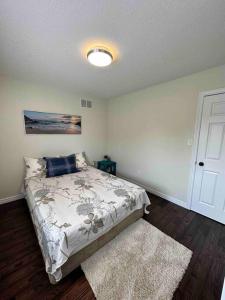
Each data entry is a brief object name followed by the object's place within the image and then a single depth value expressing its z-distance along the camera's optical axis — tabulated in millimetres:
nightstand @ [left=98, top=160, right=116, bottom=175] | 3688
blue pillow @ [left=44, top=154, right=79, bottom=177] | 2572
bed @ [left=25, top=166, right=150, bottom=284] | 1242
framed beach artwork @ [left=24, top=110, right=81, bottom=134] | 2682
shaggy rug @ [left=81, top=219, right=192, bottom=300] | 1193
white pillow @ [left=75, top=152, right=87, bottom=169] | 3033
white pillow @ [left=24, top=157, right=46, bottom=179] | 2512
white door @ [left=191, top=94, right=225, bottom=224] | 1999
